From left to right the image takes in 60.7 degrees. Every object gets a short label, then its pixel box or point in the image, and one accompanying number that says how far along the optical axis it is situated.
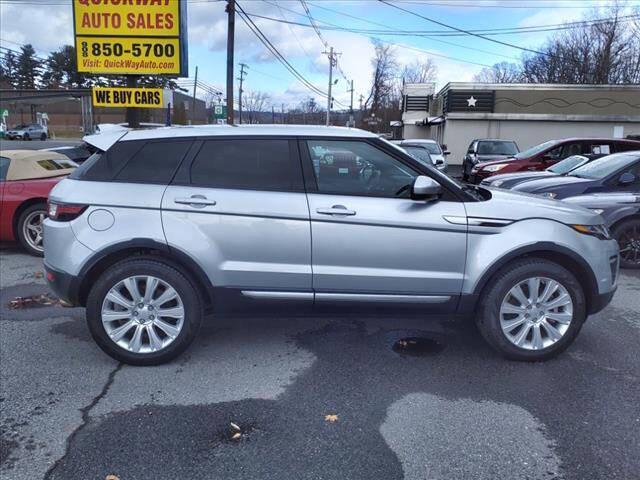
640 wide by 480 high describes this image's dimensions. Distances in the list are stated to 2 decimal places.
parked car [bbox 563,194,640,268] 7.32
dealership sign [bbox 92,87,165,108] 12.81
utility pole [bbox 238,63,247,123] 63.92
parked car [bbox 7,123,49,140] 56.19
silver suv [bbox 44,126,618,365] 4.01
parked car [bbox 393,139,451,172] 13.28
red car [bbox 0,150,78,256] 7.59
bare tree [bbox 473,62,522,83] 68.62
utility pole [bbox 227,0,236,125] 19.89
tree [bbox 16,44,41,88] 90.12
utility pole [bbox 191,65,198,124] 56.68
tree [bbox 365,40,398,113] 62.31
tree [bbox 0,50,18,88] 82.40
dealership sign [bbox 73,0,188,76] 12.37
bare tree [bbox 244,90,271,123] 75.70
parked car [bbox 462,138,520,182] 18.75
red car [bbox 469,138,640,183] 12.72
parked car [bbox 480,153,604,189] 9.61
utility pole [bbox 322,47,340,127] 55.24
